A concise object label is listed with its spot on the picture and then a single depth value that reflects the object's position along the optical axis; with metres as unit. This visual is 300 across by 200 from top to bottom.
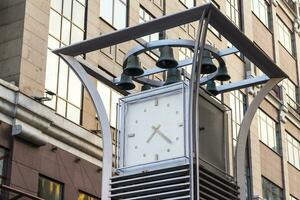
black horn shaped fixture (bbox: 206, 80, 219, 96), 12.23
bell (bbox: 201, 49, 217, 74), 11.32
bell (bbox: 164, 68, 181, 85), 11.79
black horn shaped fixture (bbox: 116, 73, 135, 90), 12.19
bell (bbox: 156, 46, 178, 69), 11.46
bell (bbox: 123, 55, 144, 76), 11.67
